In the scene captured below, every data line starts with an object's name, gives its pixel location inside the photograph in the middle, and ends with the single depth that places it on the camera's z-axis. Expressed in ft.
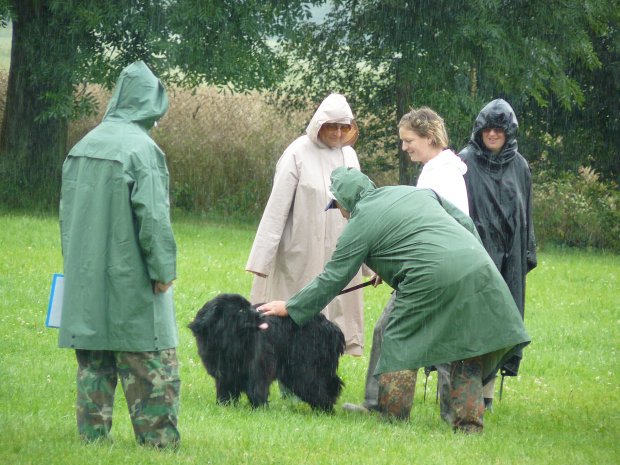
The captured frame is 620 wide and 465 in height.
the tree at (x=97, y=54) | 134.41
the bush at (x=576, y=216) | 164.55
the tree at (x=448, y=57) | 144.46
